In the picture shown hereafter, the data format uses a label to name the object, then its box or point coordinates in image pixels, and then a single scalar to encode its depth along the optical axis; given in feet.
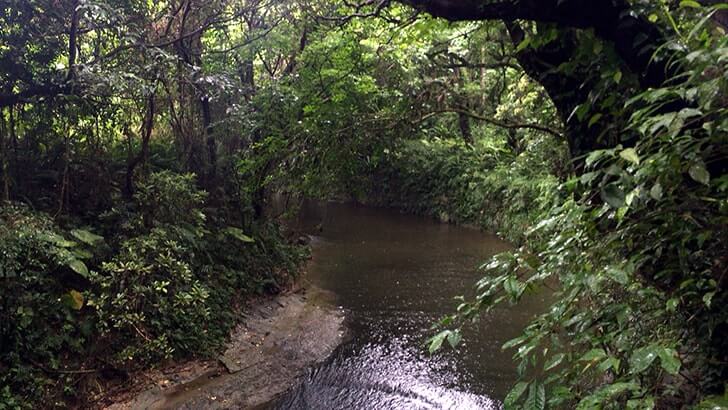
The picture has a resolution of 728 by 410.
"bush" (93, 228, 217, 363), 17.22
